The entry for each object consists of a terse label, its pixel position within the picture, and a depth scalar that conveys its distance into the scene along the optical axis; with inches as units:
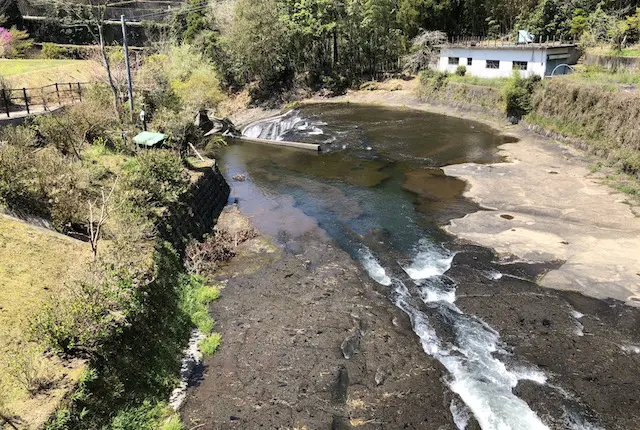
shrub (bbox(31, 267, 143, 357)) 365.4
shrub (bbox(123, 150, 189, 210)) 652.7
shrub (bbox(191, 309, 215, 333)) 510.0
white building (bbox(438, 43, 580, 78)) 1524.4
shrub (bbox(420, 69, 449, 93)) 1835.6
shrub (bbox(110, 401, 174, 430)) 351.3
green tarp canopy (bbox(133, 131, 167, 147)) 796.8
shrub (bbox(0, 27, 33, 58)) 1638.4
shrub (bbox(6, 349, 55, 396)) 326.3
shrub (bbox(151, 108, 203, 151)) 890.7
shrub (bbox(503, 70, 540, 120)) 1409.9
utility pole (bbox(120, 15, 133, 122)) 923.7
